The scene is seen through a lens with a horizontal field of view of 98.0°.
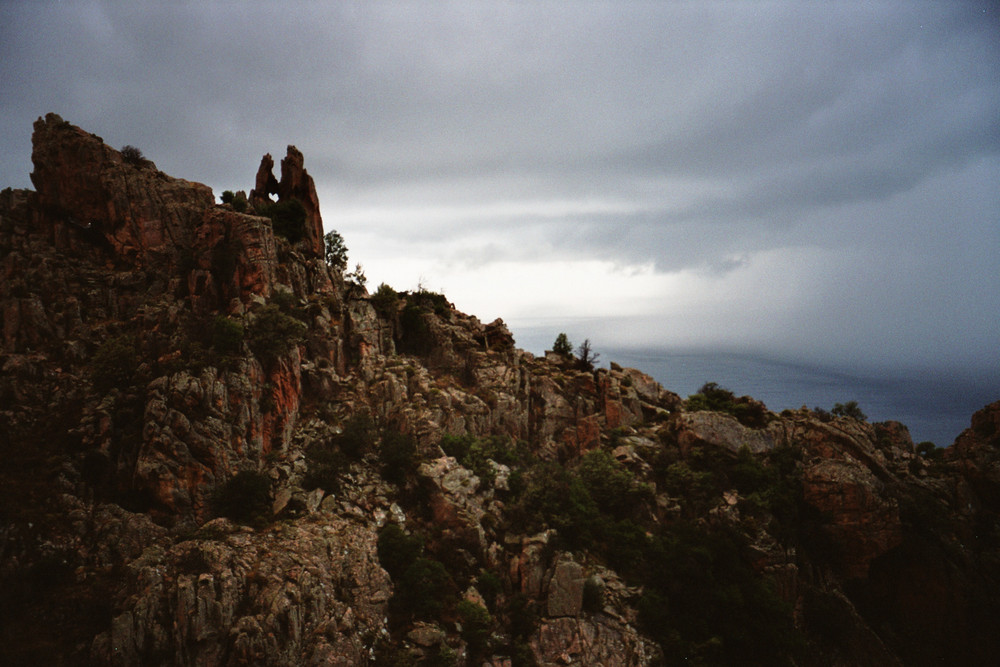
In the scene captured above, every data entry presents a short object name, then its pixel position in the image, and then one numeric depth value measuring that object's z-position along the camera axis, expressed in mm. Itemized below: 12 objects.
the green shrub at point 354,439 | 35500
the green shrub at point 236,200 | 40719
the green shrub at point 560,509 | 36219
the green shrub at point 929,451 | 56094
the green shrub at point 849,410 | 68431
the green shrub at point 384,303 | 47844
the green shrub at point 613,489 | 41000
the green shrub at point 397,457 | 35688
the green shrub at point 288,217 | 44500
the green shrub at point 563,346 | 62781
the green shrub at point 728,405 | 52312
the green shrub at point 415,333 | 50062
